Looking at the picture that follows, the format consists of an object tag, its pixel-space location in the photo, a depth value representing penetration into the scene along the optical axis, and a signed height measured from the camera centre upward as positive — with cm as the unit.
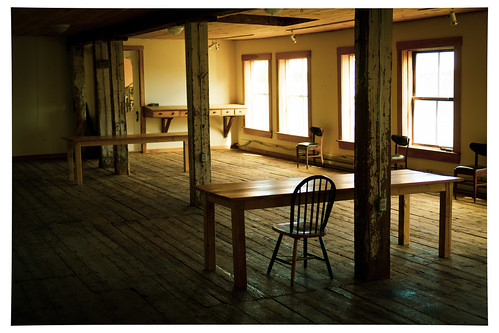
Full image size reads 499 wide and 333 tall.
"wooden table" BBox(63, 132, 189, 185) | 983 -61
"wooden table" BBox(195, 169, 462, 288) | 488 -80
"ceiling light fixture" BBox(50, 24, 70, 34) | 912 +110
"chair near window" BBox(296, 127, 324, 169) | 1127 -86
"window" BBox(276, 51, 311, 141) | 1231 +6
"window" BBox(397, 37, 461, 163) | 881 +0
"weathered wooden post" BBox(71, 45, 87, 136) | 1273 +27
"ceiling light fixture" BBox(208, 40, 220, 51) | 1360 +123
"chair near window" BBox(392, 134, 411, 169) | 924 -77
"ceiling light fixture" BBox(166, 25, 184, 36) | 866 +97
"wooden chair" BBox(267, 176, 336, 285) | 489 -103
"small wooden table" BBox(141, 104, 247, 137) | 1340 -24
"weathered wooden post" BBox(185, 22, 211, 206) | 763 -2
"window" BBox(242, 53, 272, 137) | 1362 +14
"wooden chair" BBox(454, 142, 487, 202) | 796 -93
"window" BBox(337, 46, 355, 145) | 1091 +7
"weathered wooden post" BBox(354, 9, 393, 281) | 467 -34
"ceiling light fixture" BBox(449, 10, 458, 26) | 781 +98
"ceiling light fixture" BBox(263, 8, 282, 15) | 692 +99
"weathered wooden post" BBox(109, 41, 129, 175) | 1079 +1
